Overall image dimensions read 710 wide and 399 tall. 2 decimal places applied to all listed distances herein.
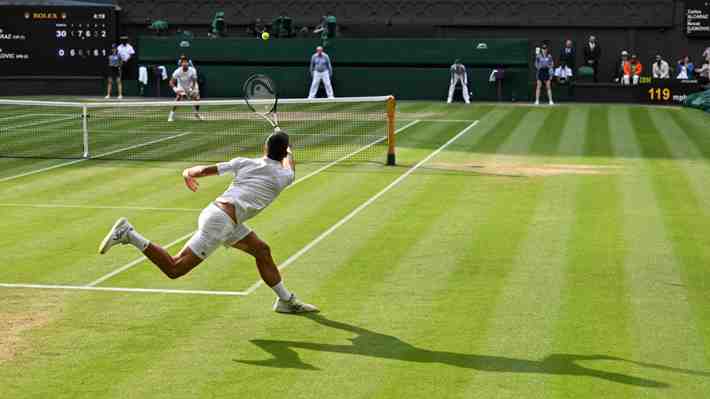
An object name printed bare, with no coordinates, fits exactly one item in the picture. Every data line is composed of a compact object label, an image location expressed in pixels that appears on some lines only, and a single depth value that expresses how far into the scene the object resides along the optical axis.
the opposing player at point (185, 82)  35.12
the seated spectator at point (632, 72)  47.23
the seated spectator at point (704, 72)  46.53
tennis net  25.77
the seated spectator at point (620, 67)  47.88
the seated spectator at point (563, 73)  47.72
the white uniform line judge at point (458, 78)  44.75
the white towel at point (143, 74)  48.53
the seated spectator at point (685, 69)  47.59
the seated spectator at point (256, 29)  49.63
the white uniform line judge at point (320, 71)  44.91
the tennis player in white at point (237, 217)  10.30
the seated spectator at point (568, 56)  47.91
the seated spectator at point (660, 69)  47.22
